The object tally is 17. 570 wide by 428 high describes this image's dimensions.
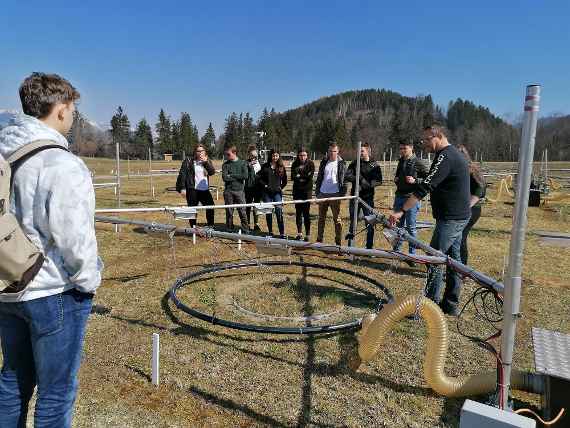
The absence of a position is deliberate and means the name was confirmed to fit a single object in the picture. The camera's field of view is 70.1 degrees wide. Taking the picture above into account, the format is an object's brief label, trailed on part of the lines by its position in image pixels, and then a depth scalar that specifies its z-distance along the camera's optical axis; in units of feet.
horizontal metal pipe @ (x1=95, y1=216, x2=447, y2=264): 10.94
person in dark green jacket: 31.14
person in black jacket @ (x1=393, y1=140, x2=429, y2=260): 22.62
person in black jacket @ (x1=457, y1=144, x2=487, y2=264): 18.04
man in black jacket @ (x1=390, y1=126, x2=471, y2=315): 14.74
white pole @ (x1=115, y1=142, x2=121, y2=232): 33.17
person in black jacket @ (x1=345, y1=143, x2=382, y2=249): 27.30
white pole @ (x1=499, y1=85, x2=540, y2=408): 6.64
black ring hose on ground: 13.23
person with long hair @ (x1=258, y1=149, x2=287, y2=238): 31.53
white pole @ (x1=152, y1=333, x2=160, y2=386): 11.12
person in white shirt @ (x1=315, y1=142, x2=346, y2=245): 27.43
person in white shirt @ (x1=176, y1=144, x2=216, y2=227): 30.09
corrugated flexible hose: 9.75
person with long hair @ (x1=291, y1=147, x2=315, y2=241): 30.17
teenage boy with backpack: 6.18
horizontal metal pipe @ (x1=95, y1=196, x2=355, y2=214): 18.53
